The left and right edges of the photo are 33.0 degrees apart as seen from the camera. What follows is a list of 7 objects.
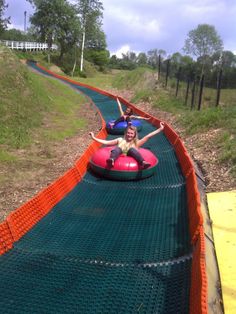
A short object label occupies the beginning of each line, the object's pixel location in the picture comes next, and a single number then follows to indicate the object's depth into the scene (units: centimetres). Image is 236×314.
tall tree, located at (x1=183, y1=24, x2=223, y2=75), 6041
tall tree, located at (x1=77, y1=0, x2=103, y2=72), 4566
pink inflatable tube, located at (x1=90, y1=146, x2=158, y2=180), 743
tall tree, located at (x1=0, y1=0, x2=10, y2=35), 4144
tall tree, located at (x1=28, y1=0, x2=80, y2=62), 4516
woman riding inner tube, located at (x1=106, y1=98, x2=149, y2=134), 1203
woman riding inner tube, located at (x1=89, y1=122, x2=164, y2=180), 748
